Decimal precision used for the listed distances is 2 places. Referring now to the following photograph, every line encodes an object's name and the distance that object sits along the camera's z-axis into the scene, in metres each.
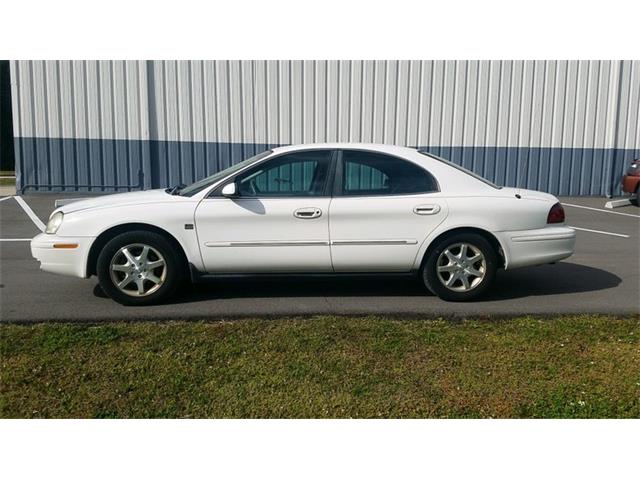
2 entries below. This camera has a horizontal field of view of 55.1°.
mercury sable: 5.52
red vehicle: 13.66
